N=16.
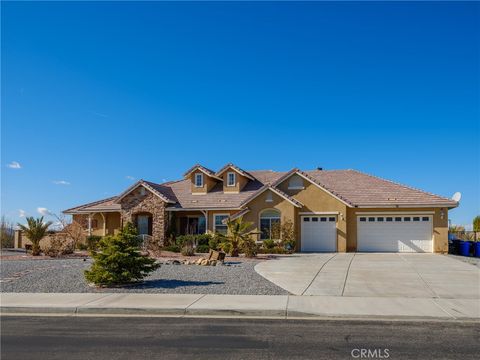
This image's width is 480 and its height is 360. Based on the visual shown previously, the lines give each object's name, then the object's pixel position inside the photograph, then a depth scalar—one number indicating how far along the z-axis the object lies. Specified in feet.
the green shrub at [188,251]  80.69
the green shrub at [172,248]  91.54
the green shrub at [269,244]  88.89
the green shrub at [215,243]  86.84
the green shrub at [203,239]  92.38
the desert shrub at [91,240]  97.16
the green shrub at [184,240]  92.84
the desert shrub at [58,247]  78.96
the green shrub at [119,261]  43.37
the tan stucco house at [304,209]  91.45
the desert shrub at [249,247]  77.77
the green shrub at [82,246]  99.45
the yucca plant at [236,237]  79.87
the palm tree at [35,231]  78.18
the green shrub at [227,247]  80.72
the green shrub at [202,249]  88.74
